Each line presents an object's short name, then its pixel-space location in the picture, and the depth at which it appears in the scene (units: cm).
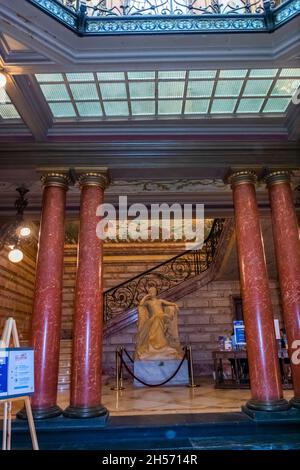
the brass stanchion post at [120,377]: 694
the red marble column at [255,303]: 469
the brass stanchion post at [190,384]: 731
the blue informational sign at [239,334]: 691
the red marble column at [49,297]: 468
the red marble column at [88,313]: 466
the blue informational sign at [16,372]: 310
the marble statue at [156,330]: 795
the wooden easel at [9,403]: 314
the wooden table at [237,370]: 712
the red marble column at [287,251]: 503
